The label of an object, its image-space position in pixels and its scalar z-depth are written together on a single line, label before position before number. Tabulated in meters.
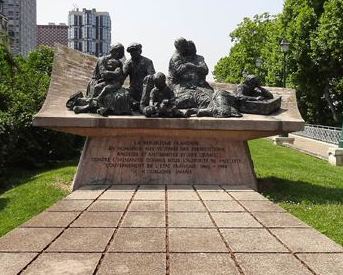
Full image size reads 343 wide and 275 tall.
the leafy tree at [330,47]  26.88
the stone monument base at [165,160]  9.26
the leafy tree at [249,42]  51.41
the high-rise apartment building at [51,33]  105.62
